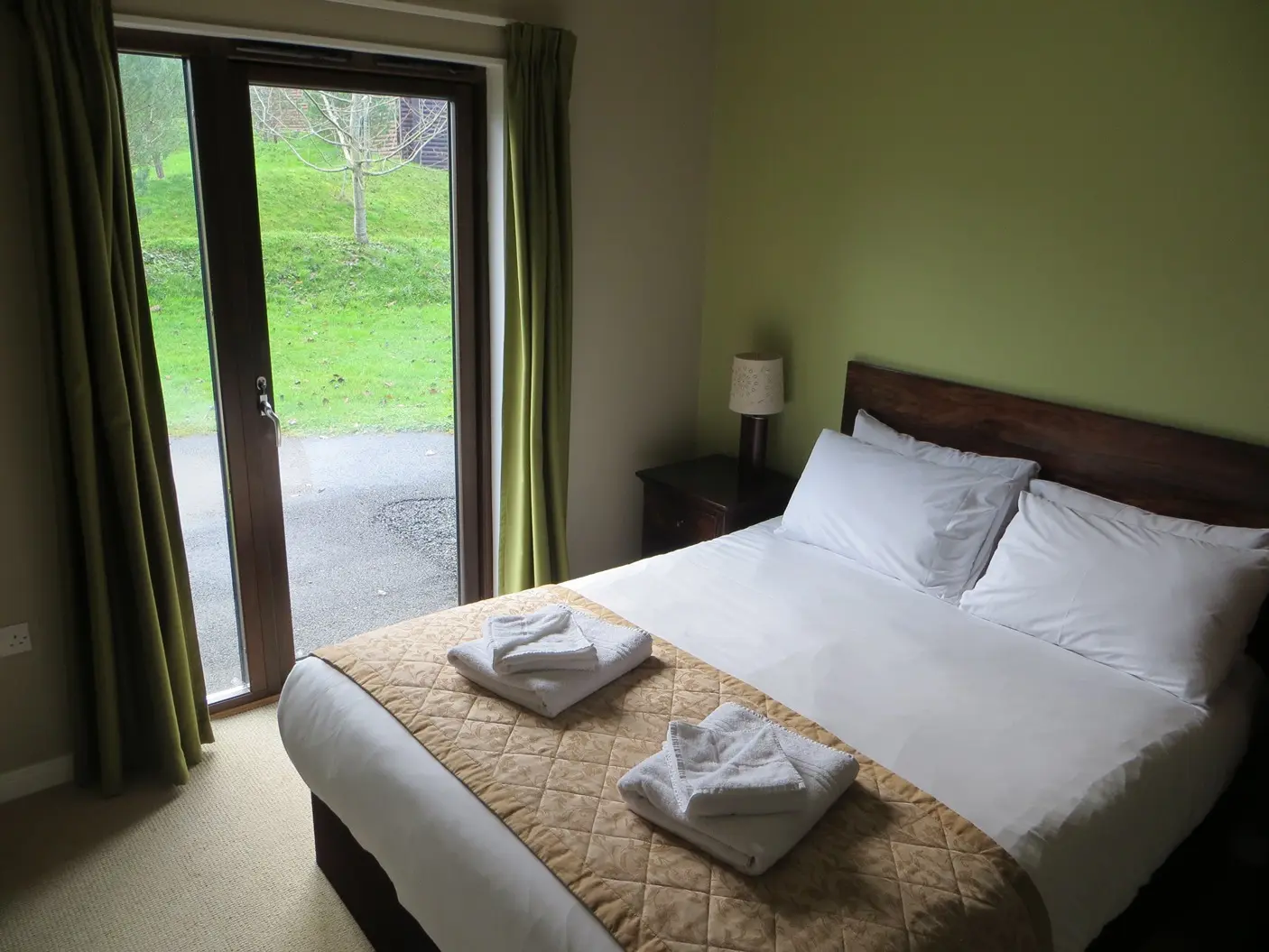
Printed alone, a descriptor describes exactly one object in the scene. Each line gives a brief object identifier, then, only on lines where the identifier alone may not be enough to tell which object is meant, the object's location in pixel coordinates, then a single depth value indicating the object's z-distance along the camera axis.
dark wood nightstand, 3.27
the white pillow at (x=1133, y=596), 2.16
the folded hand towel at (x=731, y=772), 1.59
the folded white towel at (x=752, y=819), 1.56
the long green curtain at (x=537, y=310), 2.98
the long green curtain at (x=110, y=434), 2.21
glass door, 2.62
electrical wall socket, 2.50
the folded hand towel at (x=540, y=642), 2.01
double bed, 1.68
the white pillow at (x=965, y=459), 2.66
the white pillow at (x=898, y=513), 2.66
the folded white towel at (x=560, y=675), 1.97
